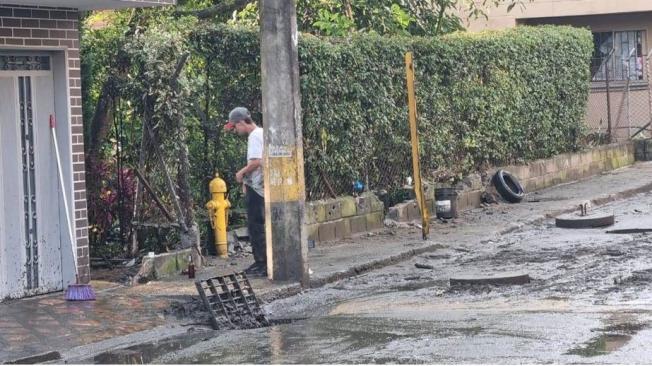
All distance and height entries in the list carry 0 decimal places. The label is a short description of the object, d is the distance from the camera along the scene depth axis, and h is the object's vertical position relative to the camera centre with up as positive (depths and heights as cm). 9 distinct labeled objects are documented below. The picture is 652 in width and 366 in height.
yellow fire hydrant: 1438 -40
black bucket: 1792 -50
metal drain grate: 1084 -111
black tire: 2000 -37
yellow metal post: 1588 +30
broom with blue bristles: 1149 -77
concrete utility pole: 1243 +35
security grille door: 1173 -4
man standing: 1308 -18
